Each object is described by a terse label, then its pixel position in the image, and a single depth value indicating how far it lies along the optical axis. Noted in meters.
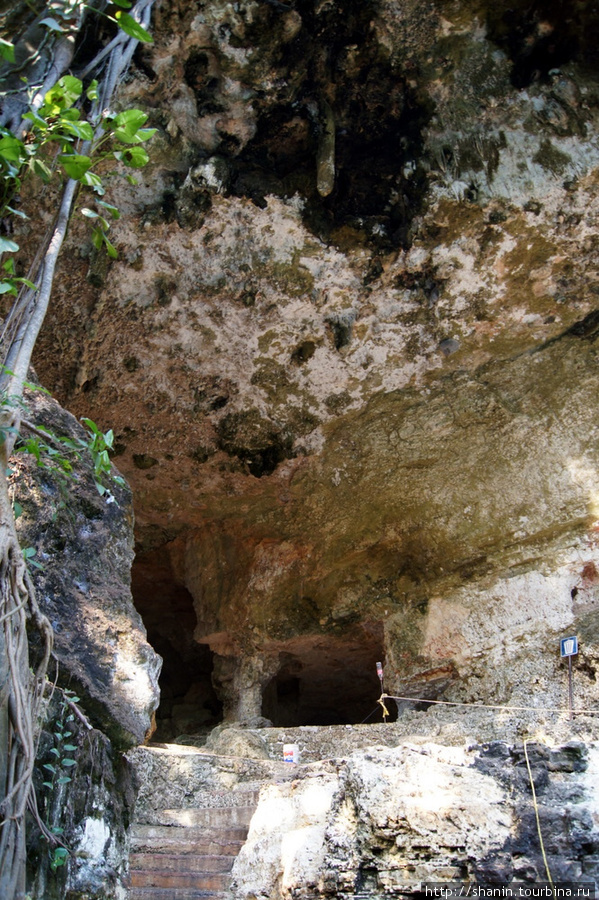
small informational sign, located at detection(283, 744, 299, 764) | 6.15
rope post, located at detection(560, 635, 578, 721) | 5.83
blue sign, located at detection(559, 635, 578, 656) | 5.90
